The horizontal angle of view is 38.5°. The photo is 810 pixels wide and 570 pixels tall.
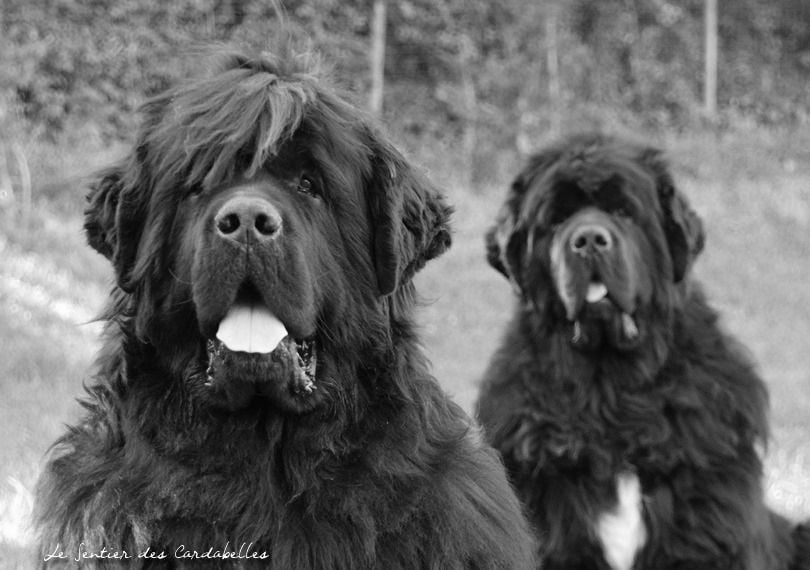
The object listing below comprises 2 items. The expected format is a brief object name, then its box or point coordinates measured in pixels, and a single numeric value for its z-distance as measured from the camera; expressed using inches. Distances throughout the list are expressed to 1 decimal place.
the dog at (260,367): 112.2
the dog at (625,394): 176.4
